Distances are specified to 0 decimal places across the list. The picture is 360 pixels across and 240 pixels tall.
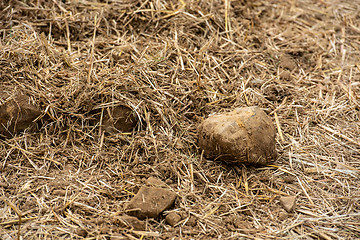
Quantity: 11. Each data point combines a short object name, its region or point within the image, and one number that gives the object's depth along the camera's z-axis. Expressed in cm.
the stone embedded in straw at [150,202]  526
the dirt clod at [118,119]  634
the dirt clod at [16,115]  612
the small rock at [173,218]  527
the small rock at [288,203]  556
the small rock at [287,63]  798
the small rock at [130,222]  513
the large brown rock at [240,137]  589
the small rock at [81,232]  501
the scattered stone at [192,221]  531
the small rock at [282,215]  547
